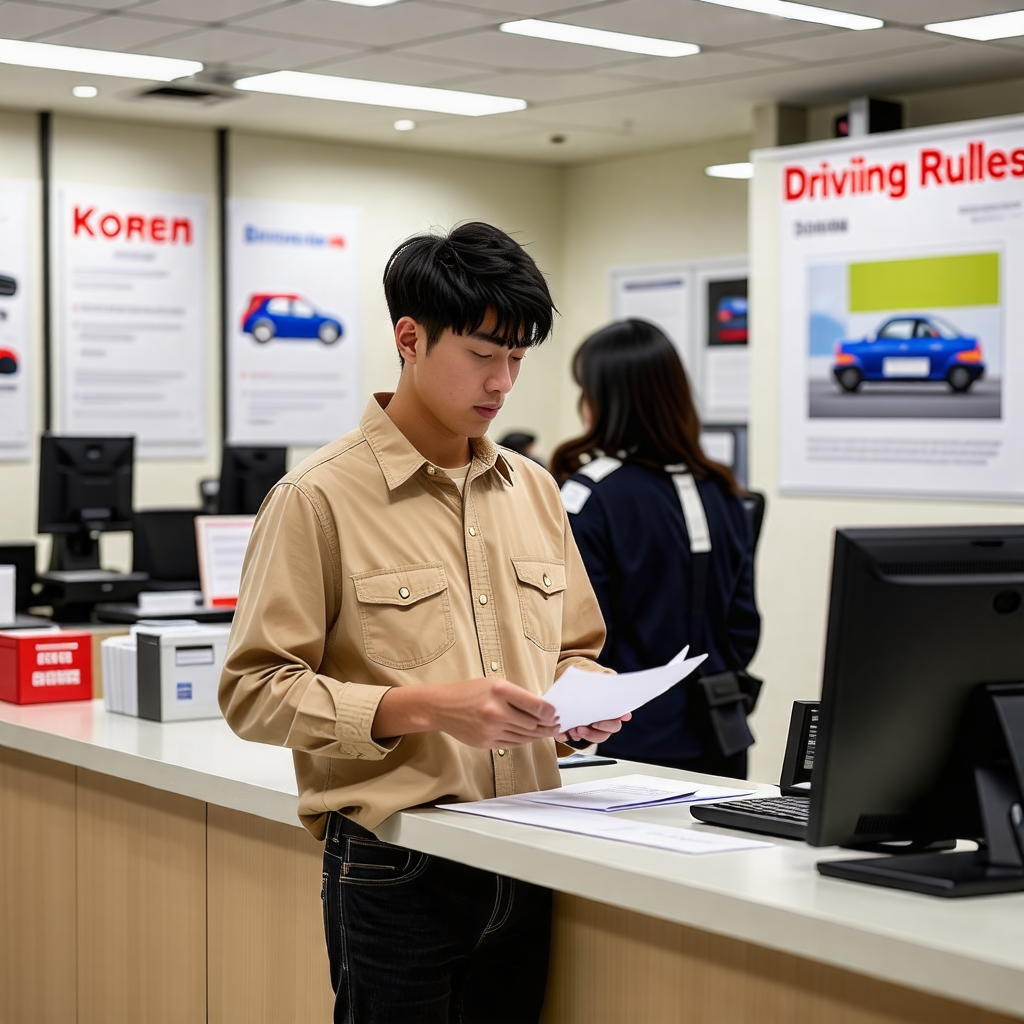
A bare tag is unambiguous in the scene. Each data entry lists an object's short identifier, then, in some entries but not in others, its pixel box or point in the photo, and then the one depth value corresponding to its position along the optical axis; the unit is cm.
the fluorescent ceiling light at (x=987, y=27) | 601
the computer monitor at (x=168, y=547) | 741
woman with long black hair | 362
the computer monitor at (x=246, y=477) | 710
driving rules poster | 664
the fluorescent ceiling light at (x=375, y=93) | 739
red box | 362
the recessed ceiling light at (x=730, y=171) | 891
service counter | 176
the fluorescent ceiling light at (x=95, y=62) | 678
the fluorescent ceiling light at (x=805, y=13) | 582
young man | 212
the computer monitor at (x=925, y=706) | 187
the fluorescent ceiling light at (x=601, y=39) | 618
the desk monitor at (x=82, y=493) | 670
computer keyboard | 213
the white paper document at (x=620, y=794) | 229
